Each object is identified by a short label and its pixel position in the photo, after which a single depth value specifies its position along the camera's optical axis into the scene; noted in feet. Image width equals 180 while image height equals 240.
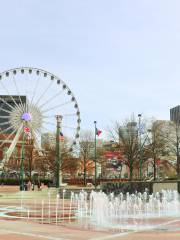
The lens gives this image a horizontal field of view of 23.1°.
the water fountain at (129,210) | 57.67
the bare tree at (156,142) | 201.05
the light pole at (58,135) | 175.48
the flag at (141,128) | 176.68
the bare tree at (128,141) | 194.90
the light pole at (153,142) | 199.06
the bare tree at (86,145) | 282.36
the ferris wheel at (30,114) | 204.07
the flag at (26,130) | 191.43
